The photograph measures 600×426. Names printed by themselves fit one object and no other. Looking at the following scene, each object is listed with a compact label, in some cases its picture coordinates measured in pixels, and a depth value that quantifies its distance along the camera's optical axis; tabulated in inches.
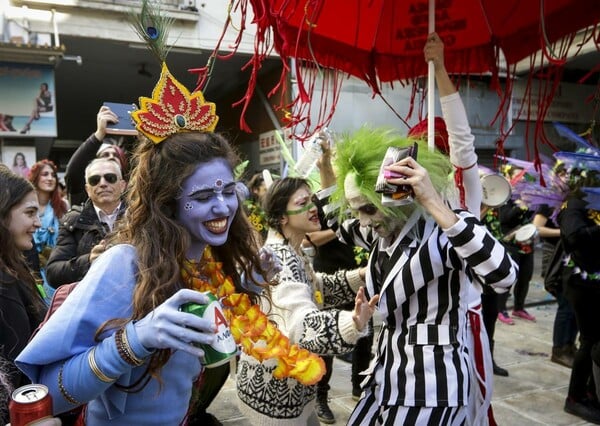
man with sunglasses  110.0
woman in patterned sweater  69.3
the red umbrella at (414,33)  78.2
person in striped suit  68.7
